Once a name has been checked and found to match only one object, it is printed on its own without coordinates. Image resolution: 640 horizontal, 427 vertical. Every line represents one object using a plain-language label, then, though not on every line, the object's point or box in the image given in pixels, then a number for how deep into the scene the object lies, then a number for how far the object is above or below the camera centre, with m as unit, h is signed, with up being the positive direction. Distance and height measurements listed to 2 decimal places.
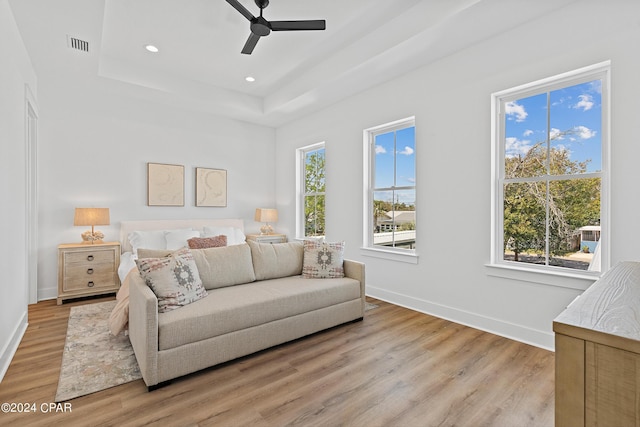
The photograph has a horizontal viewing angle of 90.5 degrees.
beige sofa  2.09 -0.76
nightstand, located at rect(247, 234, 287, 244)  5.50 -0.44
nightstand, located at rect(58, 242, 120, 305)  3.83 -0.71
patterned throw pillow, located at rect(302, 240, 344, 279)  3.35 -0.51
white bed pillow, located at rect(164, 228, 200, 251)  4.34 -0.34
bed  4.27 -0.29
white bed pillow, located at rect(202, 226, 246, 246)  4.79 -0.31
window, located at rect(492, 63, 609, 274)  2.50 +0.35
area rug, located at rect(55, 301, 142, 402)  2.06 -1.11
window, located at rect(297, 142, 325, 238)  5.28 +0.38
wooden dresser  0.61 -0.32
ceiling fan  2.63 +1.59
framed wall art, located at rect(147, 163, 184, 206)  4.79 +0.43
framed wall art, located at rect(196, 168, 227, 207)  5.22 +0.43
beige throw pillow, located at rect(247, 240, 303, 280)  3.22 -0.49
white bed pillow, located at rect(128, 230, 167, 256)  4.27 -0.37
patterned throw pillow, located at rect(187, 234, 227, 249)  3.71 -0.36
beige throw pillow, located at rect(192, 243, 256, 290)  2.84 -0.49
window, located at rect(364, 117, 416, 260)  3.89 +0.34
